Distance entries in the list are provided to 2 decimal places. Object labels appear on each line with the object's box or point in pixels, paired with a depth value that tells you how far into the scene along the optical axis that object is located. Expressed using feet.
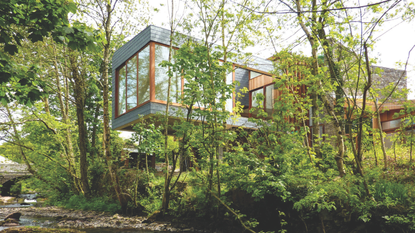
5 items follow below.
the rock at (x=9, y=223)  29.86
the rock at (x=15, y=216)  33.04
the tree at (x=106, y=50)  32.63
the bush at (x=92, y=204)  36.14
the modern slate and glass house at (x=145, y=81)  38.86
